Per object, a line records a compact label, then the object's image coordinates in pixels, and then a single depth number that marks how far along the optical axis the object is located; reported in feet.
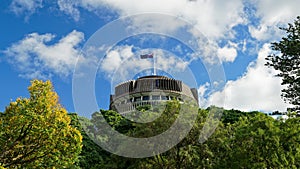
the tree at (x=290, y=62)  94.22
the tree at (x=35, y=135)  53.16
